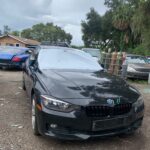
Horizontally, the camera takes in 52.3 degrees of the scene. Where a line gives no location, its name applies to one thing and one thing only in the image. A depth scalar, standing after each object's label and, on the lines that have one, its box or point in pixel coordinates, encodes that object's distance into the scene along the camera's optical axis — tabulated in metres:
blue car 7.89
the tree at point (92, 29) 27.39
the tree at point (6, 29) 53.11
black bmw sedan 2.21
